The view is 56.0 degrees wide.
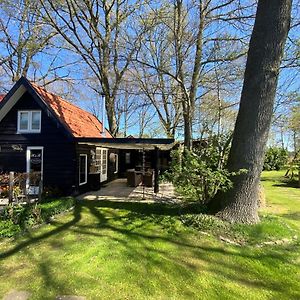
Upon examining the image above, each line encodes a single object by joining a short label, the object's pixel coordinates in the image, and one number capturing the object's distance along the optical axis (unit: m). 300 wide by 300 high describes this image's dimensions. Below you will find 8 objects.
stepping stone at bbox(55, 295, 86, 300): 3.96
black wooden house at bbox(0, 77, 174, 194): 10.73
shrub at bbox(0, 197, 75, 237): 6.60
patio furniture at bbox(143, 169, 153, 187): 13.70
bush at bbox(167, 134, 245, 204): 7.26
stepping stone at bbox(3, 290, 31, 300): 3.93
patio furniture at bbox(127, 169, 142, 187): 13.99
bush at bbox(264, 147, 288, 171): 33.09
